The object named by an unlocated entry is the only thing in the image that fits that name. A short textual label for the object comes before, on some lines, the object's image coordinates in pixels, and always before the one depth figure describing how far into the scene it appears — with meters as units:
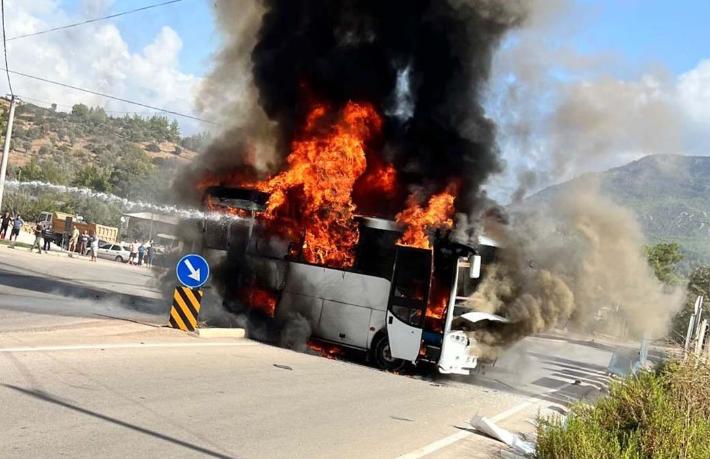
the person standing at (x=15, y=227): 41.03
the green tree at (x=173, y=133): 115.62
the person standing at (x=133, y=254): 46.42
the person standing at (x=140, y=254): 46.82
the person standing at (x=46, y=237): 39.58
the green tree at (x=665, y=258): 57.03
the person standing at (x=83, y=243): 45.25
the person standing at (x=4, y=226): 44.09
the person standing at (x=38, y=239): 36.45
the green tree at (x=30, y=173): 68.19
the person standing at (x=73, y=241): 42.72
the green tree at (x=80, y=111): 120.62
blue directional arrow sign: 13.66
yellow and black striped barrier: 13.91
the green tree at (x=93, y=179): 72.06
